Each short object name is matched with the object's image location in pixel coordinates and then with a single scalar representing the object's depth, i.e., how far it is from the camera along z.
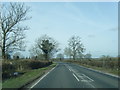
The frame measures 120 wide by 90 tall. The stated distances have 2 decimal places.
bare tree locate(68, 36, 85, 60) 120.81
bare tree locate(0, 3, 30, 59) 46.38
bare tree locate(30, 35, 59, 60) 99.82
